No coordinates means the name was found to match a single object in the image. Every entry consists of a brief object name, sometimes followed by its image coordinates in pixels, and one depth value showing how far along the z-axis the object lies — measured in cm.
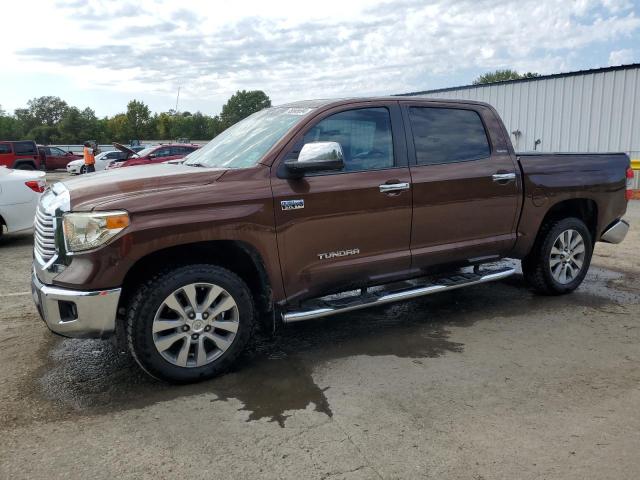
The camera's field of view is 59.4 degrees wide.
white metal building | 1680
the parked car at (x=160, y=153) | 2078
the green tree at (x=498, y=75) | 9403
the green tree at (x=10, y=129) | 9431
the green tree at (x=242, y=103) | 9700
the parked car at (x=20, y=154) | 2495
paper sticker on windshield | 425
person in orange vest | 2242
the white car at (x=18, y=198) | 812
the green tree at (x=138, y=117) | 9150
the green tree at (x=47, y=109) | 10569
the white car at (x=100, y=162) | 2830
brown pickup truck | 340
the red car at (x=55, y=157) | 3459
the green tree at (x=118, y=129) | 8815
